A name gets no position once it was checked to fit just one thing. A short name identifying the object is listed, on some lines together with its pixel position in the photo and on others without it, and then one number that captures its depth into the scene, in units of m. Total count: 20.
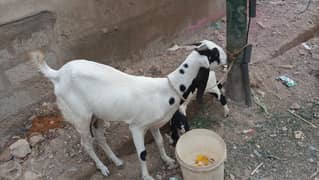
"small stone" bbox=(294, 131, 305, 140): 3.48
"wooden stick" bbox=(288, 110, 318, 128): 3.58
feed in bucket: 3.08
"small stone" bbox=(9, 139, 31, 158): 3.48
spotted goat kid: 3.30
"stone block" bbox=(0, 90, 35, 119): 3.70
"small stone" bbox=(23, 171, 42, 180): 3.31
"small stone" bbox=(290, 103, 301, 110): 3.74
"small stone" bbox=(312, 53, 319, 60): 4.32
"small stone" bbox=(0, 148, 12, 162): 3.46
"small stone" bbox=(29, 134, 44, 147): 3.56
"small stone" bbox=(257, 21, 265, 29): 4.86
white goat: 2.85
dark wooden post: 3.42
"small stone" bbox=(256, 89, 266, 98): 3.89
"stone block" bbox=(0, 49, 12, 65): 3.53
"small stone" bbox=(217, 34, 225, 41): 4.66
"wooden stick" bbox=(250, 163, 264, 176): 3.25
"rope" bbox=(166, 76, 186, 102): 2.88
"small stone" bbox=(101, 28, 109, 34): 4.03
